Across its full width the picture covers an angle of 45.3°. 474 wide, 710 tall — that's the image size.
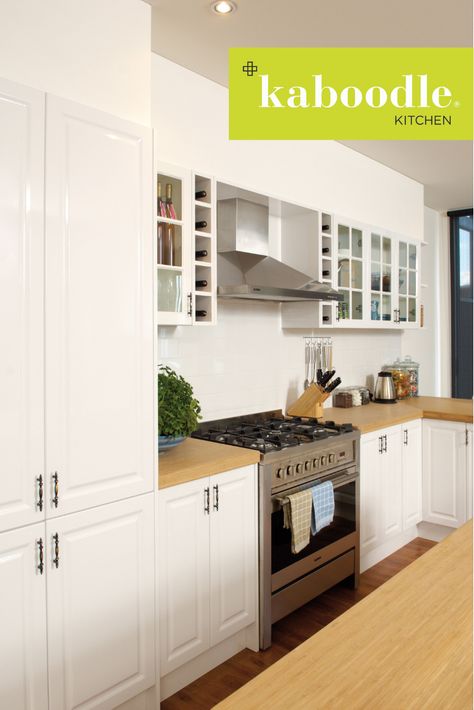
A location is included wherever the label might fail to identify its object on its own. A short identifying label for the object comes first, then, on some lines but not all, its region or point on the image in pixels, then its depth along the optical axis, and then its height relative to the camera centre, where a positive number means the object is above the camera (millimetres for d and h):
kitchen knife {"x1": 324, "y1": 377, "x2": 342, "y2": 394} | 3576 -190
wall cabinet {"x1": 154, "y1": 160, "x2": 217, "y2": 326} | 2602 +518
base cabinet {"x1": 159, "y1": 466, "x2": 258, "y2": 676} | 2250 -869
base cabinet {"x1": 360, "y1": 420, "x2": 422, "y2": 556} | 3496 -835
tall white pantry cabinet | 1742 -165
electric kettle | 4449 -268
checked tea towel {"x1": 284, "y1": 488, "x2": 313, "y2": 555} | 2691 -774
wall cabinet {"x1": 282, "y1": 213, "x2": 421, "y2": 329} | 3736 +564
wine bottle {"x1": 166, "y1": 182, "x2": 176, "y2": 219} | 2624 +717
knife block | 3602 -303
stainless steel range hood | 3219 +566
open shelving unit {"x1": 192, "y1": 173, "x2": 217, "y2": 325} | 2797 +527
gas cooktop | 2809 -413
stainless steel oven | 2633 -964
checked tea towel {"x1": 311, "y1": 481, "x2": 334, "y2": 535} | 2852 -764
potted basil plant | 2432 -240
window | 5965 +743
